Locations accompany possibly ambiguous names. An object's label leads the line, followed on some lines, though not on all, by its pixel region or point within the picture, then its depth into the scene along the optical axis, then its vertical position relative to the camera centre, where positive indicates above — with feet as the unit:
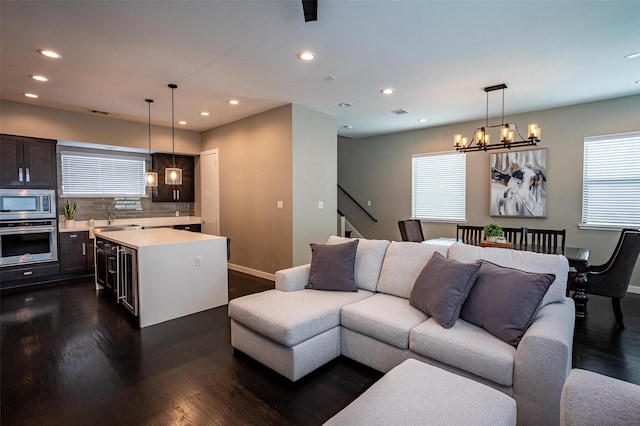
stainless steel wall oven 15.58 -1.31
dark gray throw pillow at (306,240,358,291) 10.05 -2.14
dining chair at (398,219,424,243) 15.55 -1.52
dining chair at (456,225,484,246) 14.79 -1.59
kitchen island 11.41 -2.80
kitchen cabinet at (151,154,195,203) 22.24 +1.38
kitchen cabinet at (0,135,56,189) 15.66 +1.94
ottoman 4.34 -2.95
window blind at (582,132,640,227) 14.98 +0.98
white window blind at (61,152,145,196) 19.29 +1.65
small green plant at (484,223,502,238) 12.66 -1.20
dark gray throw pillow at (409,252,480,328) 7.36 -2.13
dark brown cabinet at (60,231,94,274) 17.37 -2.88
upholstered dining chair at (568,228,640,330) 10.37 -2.49
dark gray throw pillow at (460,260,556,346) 6.59 -2.17
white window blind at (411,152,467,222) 20.24 +0.93
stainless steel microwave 15.61 -0.18
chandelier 12.17 +2.57
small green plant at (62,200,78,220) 18.44 -0.64
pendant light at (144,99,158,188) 14.25 +1.05
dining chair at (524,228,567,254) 12.00 -1.81
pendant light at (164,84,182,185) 14.16 +1.09
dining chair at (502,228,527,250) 12.99 -1.48
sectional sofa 5.88 -2.86
